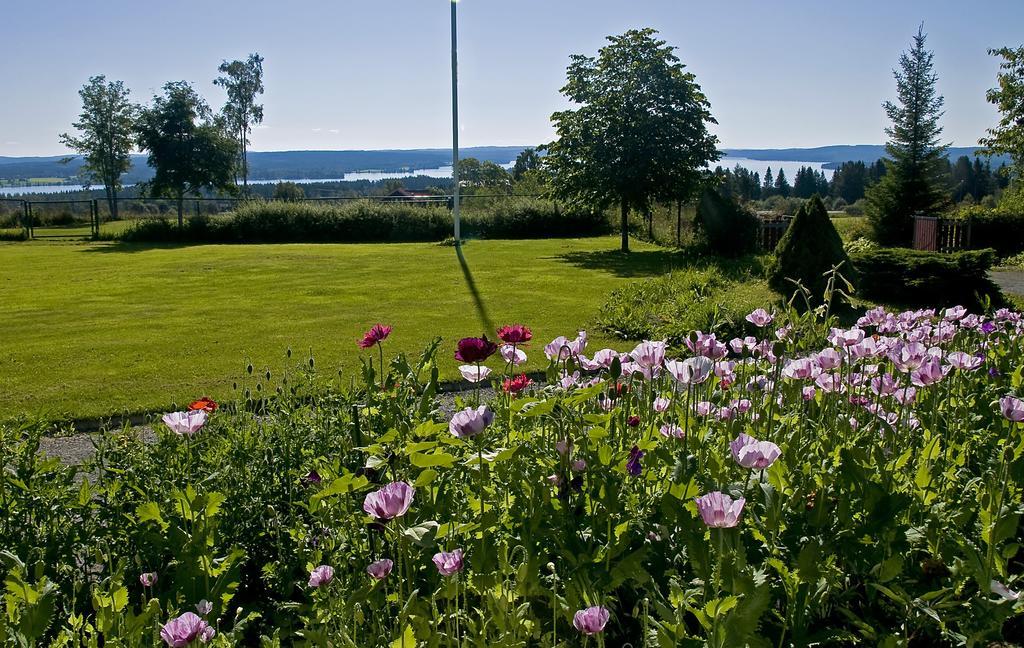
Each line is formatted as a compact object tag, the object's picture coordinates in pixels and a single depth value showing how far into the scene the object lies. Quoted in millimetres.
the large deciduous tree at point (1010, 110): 27312
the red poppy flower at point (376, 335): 2711
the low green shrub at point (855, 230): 26844
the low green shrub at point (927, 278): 10102
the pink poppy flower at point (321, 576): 1752
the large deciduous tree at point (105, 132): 43062
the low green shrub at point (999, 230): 21156
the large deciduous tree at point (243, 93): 50656
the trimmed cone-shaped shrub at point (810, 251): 10617
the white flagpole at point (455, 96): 20781
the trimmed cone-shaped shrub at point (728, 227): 17406
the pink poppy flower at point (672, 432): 2551
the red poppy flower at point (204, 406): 2711
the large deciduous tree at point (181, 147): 30062
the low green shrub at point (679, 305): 8289
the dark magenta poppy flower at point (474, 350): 2295
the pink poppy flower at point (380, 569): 1695
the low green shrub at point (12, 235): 27484
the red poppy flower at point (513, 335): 2438
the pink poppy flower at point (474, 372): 2354
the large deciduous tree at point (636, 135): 19859
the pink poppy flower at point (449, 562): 1609
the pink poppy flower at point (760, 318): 3064
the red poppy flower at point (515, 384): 2676
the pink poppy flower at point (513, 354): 2596
